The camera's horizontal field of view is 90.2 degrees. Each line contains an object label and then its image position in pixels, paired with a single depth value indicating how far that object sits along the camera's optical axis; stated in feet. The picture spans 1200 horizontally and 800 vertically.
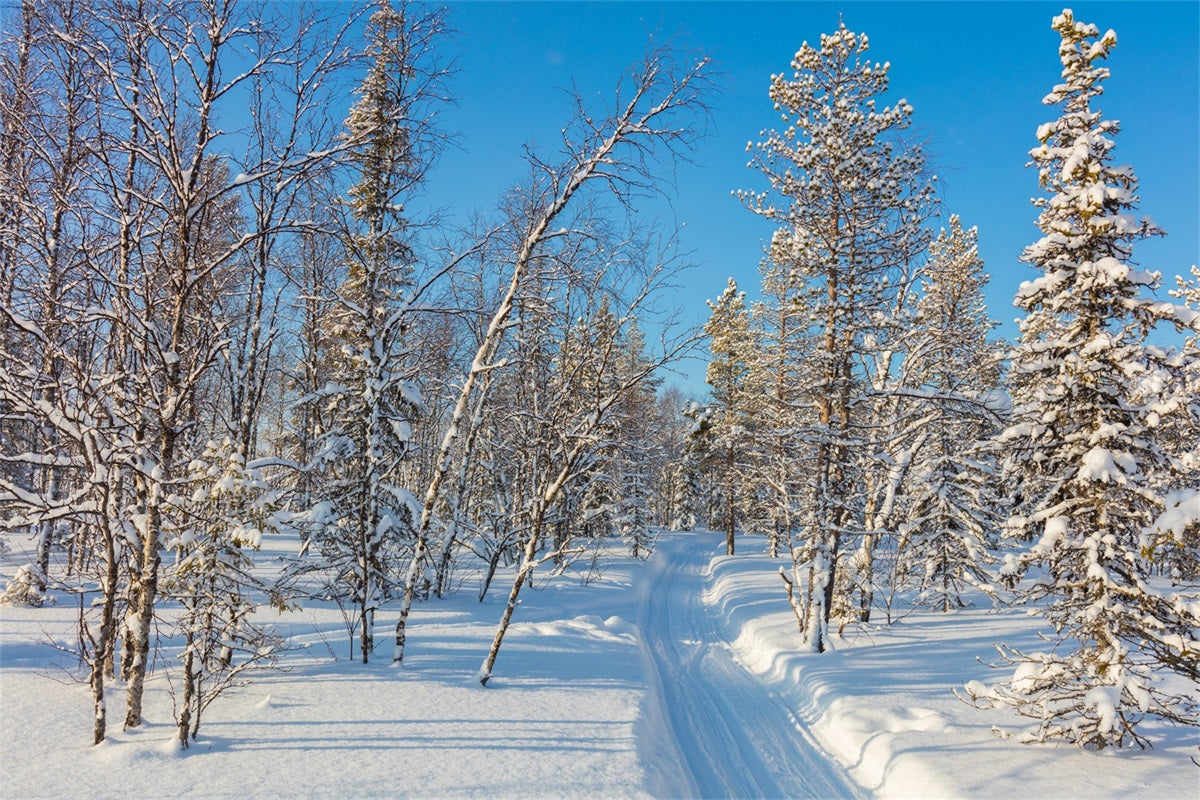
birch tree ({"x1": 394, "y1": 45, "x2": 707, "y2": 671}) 28.30
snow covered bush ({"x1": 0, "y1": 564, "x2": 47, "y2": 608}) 36.95
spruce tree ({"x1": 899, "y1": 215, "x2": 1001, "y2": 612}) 53.98
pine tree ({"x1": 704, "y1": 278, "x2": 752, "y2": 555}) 119.75
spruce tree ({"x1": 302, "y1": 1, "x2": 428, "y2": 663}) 31.81
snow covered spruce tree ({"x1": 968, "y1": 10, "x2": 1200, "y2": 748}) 25.86
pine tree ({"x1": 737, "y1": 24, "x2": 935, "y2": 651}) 44.50
